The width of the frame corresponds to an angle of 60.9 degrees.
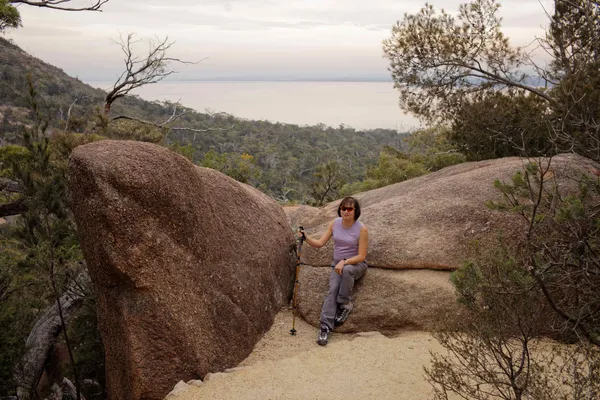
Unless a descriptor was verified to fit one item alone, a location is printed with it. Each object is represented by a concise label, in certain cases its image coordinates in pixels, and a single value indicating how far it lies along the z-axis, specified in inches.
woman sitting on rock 272.5
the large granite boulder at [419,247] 272.8
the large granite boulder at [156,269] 214.8
